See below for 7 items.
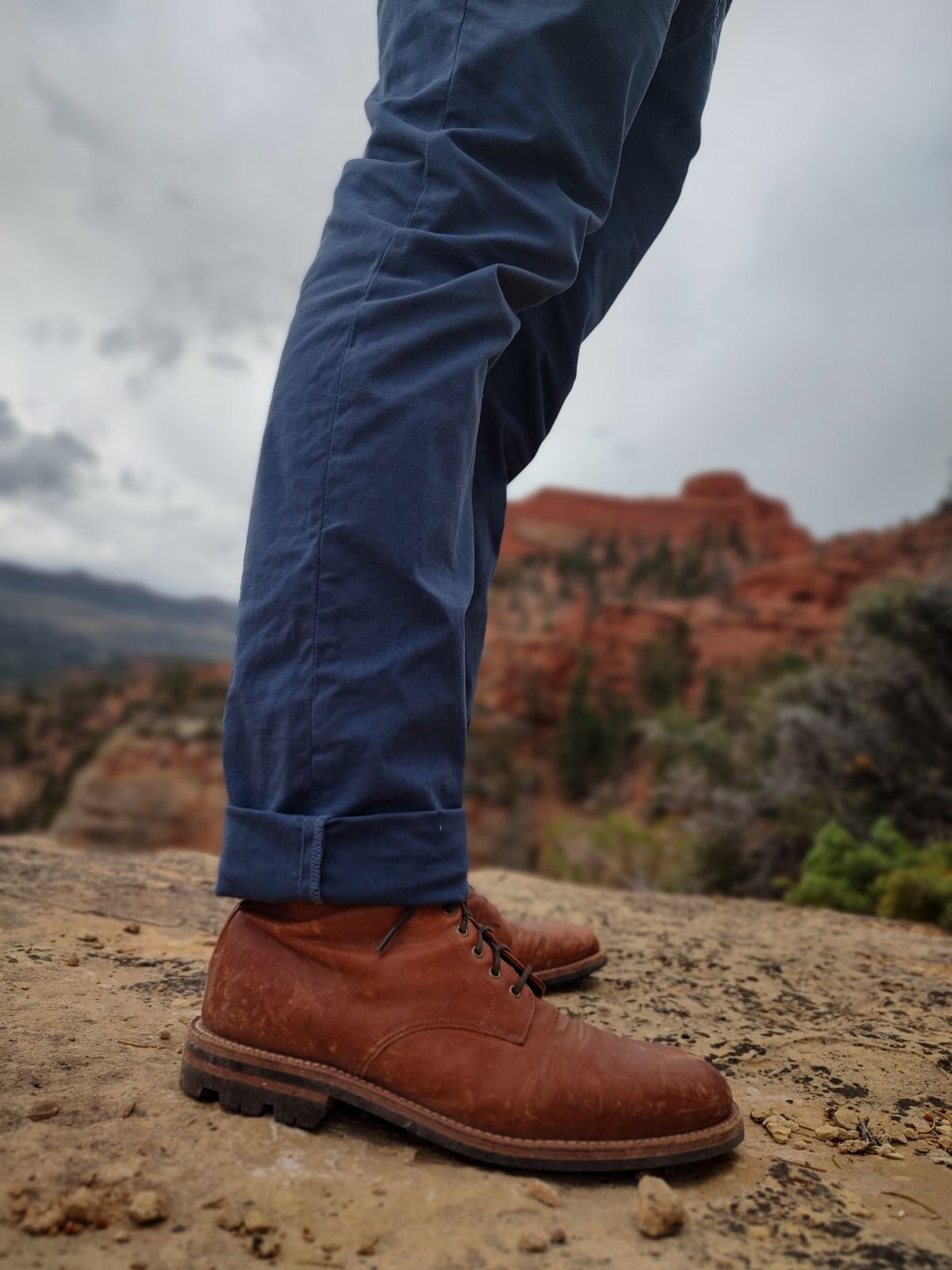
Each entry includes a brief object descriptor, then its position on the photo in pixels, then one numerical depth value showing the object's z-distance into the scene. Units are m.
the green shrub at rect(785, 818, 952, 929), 2.48
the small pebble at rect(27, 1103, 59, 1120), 0.75
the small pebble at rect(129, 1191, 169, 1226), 0.63
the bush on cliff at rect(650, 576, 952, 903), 5.07
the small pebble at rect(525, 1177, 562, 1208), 0.71
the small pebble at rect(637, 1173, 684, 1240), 0.67
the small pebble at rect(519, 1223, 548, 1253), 0.64
